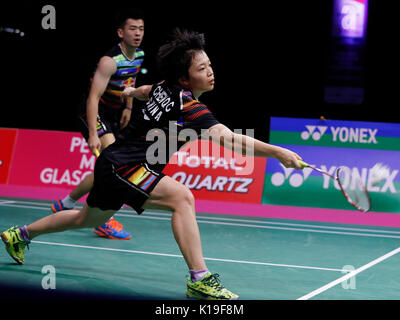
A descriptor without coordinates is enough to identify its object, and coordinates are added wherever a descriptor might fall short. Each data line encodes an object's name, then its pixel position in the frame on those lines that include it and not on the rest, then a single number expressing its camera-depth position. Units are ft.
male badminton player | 36.68
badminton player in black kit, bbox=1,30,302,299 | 25.21
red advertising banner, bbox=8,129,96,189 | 56.59
